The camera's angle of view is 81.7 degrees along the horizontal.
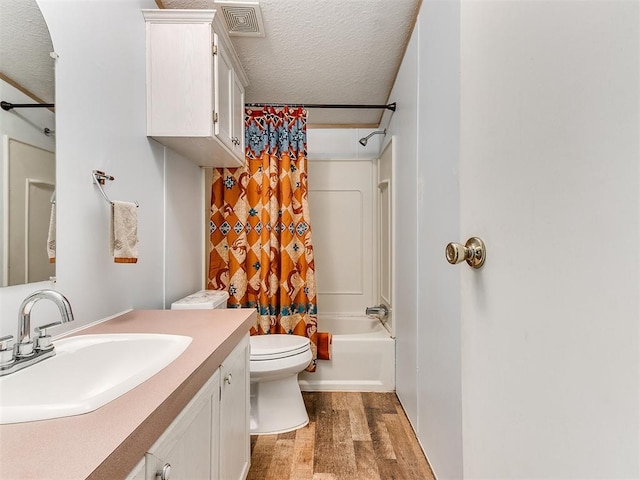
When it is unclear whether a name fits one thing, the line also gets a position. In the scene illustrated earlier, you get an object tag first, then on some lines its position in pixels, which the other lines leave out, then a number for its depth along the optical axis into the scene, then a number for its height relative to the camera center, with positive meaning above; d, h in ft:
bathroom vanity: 1.84 -1.04
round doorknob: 2.38 -0.06
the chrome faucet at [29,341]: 2.96 -0.79
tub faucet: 10.00 -1.87
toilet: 6.92 -2.68
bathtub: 8.83 -2.99
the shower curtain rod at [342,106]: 8.70 +3.26
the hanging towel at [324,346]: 8.87 -2.47
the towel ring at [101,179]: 4.62 +0.85
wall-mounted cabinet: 5.95 +2.79
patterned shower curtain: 8.63 +0.34
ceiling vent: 6.37 +4.11
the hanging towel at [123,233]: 4.63 +0.16
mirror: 3.32 +0.94
